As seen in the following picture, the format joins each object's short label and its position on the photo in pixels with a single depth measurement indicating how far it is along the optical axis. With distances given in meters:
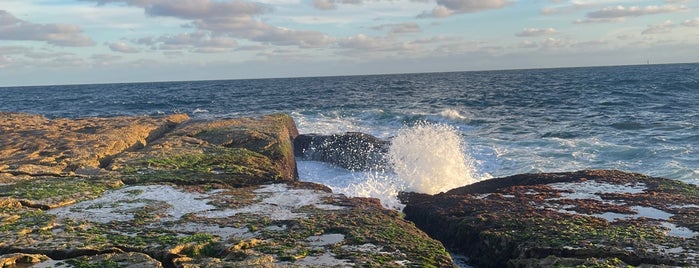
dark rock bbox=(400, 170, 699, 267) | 4.98
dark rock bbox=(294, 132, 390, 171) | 13.40
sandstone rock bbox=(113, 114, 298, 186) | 8.16
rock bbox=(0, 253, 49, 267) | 4.60
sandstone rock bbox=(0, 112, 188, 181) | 8.72
